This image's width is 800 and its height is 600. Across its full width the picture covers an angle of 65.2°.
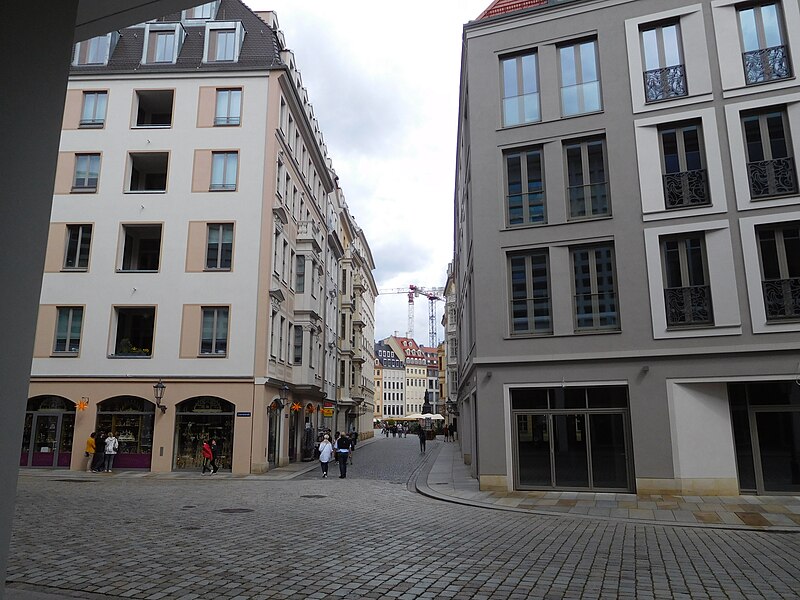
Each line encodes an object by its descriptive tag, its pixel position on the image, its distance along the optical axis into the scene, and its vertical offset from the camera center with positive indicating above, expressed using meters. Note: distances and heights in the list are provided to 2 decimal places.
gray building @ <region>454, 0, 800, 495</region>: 17.28 +5.22
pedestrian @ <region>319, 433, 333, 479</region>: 24.28 -1.01
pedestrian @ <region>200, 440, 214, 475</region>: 24.59 -1.04
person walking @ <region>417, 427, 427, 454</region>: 40.38 -0.78
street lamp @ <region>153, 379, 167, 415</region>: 25.72 +1.45
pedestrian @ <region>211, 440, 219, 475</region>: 25.09 -1.18
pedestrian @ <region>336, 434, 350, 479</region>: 24.23 -0.90
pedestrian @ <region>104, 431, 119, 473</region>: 25.25 -0.85
